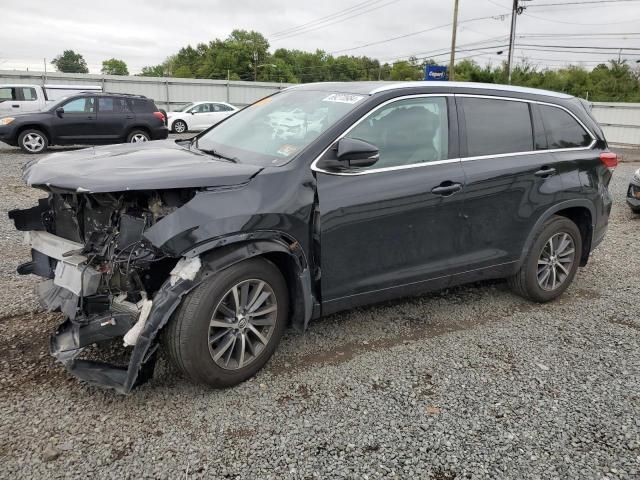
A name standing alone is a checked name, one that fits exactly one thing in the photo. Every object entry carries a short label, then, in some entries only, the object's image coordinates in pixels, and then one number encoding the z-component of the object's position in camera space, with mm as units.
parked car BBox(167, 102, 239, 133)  22034
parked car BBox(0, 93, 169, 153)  13555
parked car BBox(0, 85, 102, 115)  17578
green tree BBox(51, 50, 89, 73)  109438
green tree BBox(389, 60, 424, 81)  74938
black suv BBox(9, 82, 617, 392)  2850
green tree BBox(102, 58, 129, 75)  114725
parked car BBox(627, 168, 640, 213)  8664
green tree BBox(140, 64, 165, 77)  106625
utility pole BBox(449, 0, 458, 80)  30953
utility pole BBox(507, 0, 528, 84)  31750
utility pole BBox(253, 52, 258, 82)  83062
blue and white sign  21928
